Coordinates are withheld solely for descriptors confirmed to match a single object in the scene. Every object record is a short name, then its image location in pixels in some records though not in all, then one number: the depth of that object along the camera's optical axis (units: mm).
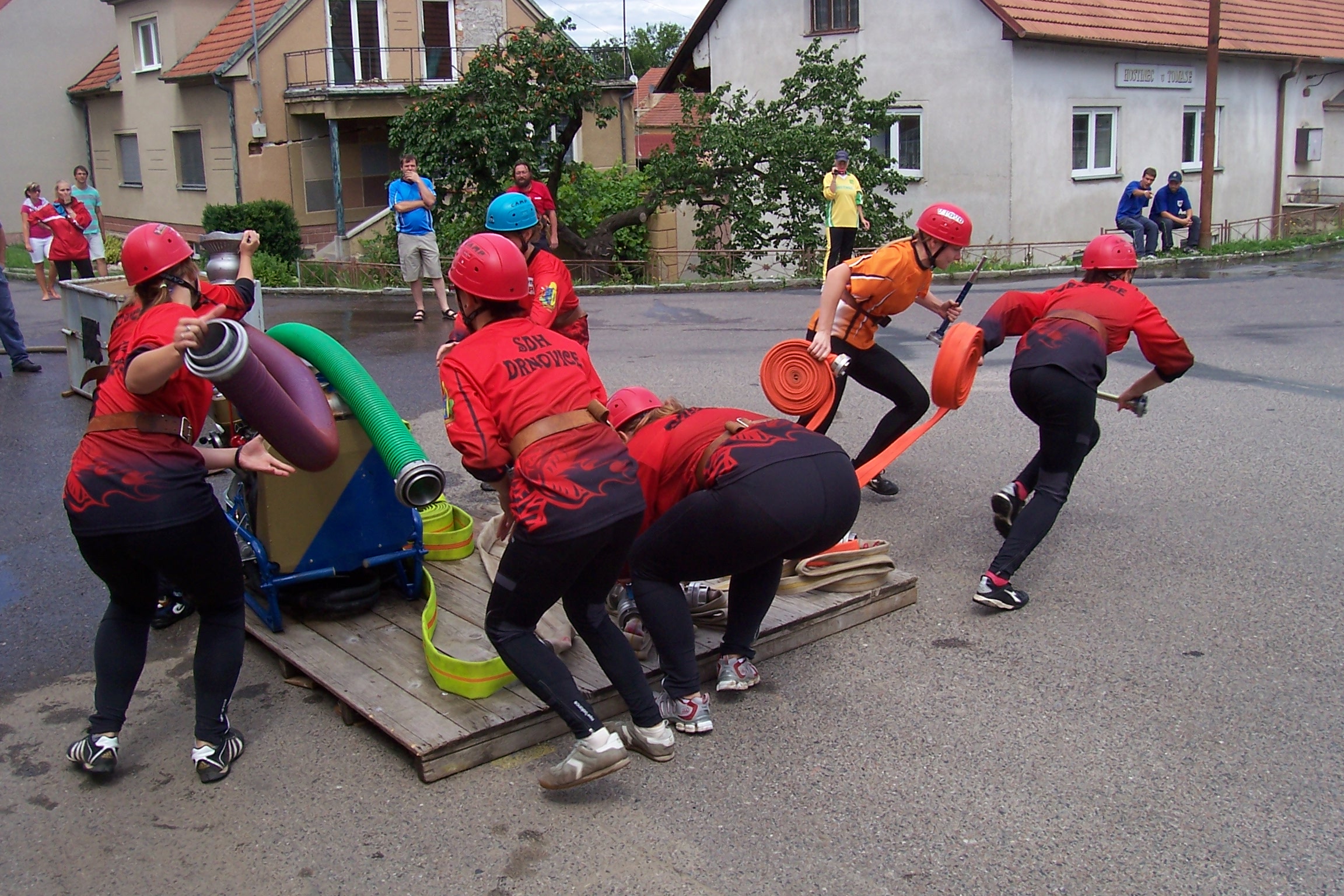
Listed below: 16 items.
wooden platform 3840
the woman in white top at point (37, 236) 15039
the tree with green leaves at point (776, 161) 18406
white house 20578
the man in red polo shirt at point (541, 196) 11422
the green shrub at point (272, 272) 17391
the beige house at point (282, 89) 22672
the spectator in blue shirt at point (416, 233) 13070
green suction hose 3904
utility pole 19688
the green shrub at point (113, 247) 21689
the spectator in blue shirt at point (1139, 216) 19688
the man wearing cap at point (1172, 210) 20406
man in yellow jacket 16562
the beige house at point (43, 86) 26734
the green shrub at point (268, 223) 21344
